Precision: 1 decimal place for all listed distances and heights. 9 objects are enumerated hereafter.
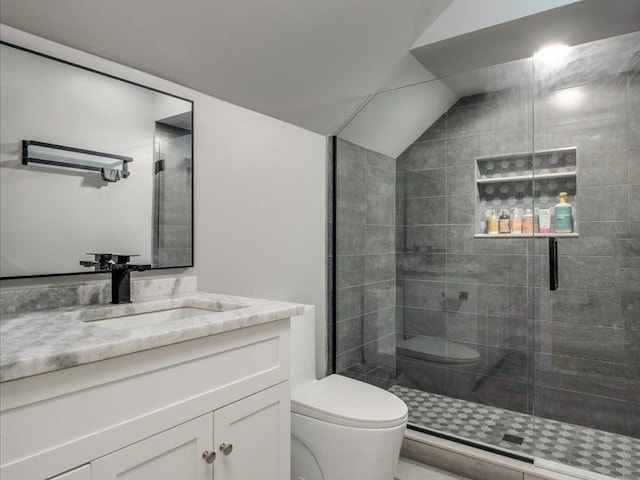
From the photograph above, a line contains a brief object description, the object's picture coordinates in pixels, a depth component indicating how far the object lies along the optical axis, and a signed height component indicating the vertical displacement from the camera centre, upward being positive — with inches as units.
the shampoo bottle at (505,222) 100.5 +5.4
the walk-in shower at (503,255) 87.3 -2.7
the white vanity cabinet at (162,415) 28.7 -14.5
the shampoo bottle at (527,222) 99.6 +5.4
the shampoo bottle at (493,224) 101.0 +5.0
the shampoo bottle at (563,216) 94.8 +6.4
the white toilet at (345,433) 61.4 -28.9
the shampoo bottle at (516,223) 100.3 +5.2
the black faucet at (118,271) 50.8 -3.2
